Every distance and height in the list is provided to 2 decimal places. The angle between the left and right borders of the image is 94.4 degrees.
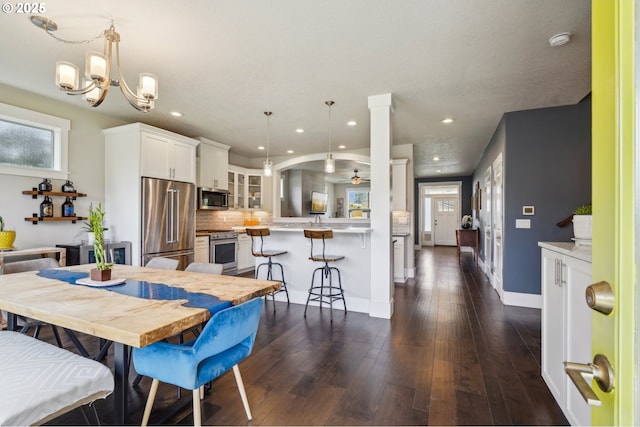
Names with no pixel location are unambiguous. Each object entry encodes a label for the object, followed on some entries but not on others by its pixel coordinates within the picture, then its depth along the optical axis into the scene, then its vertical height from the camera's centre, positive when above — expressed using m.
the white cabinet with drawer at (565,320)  1.45 -0.59
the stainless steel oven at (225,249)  5.47 -0.72
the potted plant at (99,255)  1.93 -0.28
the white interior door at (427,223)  11.98 -0.42
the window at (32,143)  3.41 +0.84
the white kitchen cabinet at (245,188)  6.50 +0.56
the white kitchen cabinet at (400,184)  5.75 +0.57
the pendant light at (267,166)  4.23 +0.67
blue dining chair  1.33 -0.67
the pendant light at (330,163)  3.91 +0.66
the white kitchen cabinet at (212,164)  5.46 +0.94
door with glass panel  11.64 -0.23
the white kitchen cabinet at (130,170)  4.13 +0.60
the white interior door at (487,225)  5.70 -0.24
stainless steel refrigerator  4.20 -0.12
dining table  1.22 -0.46
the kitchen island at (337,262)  3.80 -0.67
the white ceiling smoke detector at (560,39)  2.32 +1.39
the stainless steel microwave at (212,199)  5.51 +0.27
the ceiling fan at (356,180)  7.84 +0.88
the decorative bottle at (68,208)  3.87 +0.05
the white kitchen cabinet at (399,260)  5.45 -0.87
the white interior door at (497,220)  4.51 -0.11
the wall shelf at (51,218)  3.58 -0.08
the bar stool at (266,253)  3.92 -0.54
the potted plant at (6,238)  3.11 -0.28
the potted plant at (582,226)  1.74 -0.07
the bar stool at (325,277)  3.57 -0.86
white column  3.53 +0.07
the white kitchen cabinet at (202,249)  5.23 -0.66
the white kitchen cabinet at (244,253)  6.16 -0.86
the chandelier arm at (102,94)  2.06 +0.86
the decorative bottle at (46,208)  3.66 +0.04
